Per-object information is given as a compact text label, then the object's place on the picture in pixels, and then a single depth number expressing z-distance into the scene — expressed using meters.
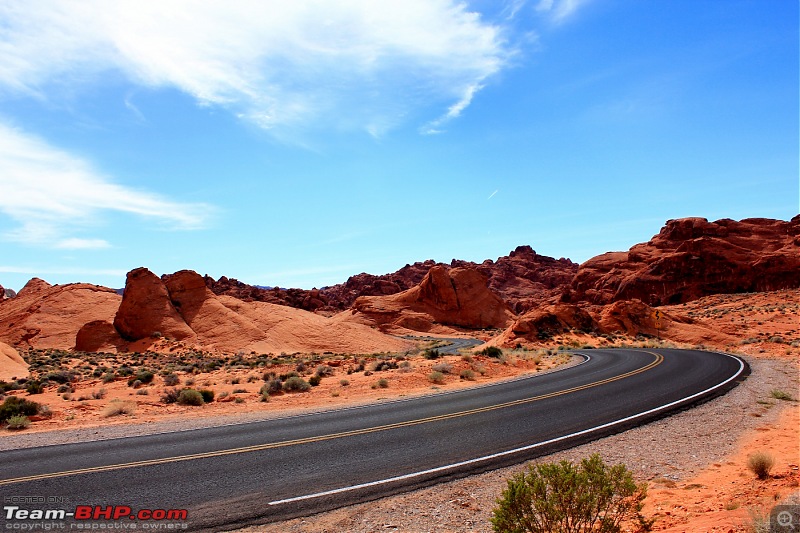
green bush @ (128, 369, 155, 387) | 23.33
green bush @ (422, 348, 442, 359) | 30.29
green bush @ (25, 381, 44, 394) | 20.67
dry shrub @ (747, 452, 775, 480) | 7.11
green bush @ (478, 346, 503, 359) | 29.92
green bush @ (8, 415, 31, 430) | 13.38
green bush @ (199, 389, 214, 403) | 17.69
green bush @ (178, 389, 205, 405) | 17.02
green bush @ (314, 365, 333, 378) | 24.43
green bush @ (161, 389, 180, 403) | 17.55
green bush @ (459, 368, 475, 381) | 21.84
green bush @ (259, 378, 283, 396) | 18.78
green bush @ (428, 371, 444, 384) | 20.54
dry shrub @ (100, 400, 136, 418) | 15.31
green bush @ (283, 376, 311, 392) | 19.47
